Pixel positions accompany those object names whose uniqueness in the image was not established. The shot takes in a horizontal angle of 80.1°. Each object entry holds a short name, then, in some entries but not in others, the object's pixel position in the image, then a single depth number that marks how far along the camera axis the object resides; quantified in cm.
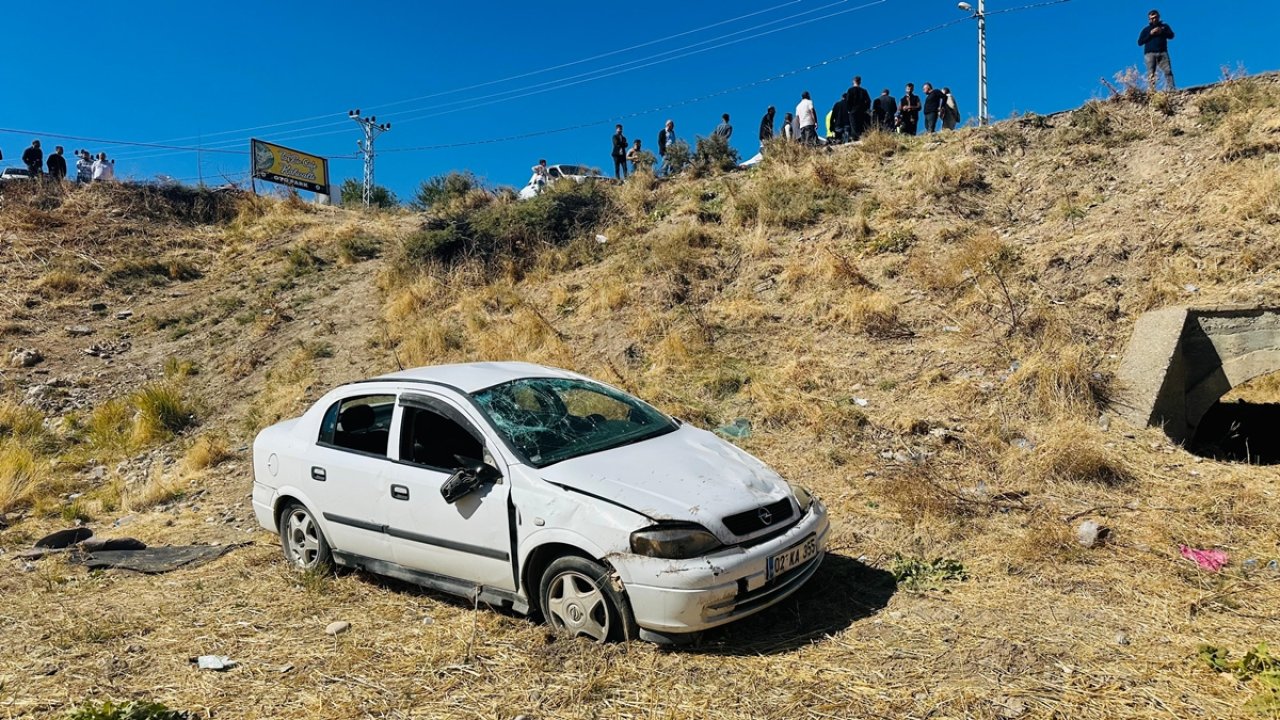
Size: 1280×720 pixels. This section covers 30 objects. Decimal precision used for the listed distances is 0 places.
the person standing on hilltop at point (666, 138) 1897
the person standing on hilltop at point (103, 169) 2133
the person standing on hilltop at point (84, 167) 2158
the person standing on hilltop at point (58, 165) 2089
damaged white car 381
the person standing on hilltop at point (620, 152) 1962
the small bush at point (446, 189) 2042
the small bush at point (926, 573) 473
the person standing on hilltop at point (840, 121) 1752
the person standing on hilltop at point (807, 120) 1747
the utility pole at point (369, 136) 3491
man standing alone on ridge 1384
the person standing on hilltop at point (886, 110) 1720
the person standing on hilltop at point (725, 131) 1819
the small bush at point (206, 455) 938
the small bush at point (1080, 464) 631
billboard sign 2359
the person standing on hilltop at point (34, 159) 2090
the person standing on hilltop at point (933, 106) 1670
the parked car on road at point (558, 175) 1909
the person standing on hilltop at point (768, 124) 1848
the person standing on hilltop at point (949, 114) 1680
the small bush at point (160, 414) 1061
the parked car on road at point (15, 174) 2118
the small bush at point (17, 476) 850
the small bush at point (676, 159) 1827
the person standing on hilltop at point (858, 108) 1730
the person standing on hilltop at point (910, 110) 1697
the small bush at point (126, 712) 338
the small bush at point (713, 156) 1762
